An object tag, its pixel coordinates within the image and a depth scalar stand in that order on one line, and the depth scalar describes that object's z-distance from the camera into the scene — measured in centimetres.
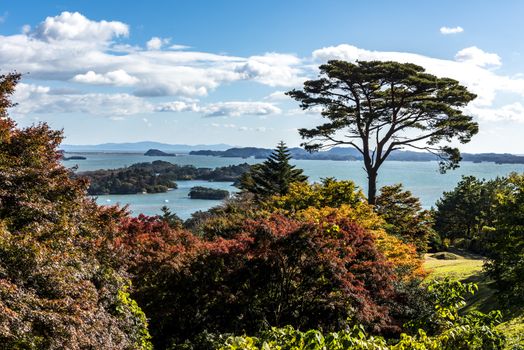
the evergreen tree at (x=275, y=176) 3856
